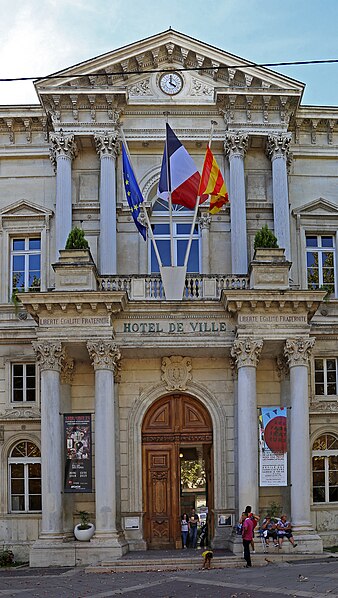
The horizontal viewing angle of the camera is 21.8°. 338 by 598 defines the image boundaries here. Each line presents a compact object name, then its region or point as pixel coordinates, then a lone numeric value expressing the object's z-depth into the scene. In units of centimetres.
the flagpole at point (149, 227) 2589
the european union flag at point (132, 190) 2591
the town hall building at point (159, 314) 2495
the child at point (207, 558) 2198
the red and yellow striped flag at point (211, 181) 2592
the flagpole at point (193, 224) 2589
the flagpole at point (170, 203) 2588
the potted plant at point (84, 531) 2453
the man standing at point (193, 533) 2650
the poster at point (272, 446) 2502
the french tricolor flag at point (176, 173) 2591
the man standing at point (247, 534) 2220
